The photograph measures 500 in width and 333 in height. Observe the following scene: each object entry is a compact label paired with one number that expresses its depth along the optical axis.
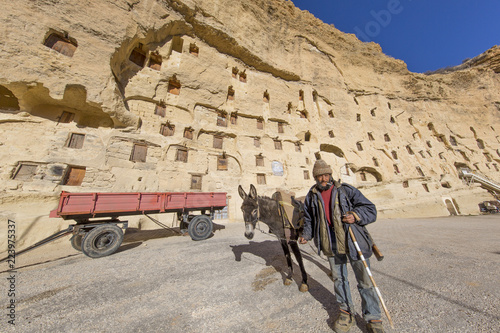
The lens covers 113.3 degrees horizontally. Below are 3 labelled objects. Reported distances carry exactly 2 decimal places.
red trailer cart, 5.73
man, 2.19
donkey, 3.81
